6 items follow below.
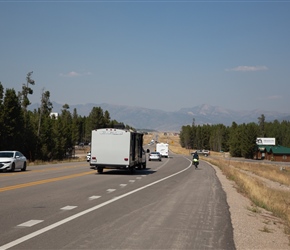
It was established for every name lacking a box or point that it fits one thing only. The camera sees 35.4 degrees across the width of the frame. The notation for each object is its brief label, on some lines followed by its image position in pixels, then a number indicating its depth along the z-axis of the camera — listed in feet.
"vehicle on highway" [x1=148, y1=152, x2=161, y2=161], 222.69
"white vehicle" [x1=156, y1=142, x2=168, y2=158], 288.30
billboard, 467.11
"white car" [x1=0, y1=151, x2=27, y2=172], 97.22
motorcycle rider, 149.07
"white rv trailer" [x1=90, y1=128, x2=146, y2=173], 95.67
